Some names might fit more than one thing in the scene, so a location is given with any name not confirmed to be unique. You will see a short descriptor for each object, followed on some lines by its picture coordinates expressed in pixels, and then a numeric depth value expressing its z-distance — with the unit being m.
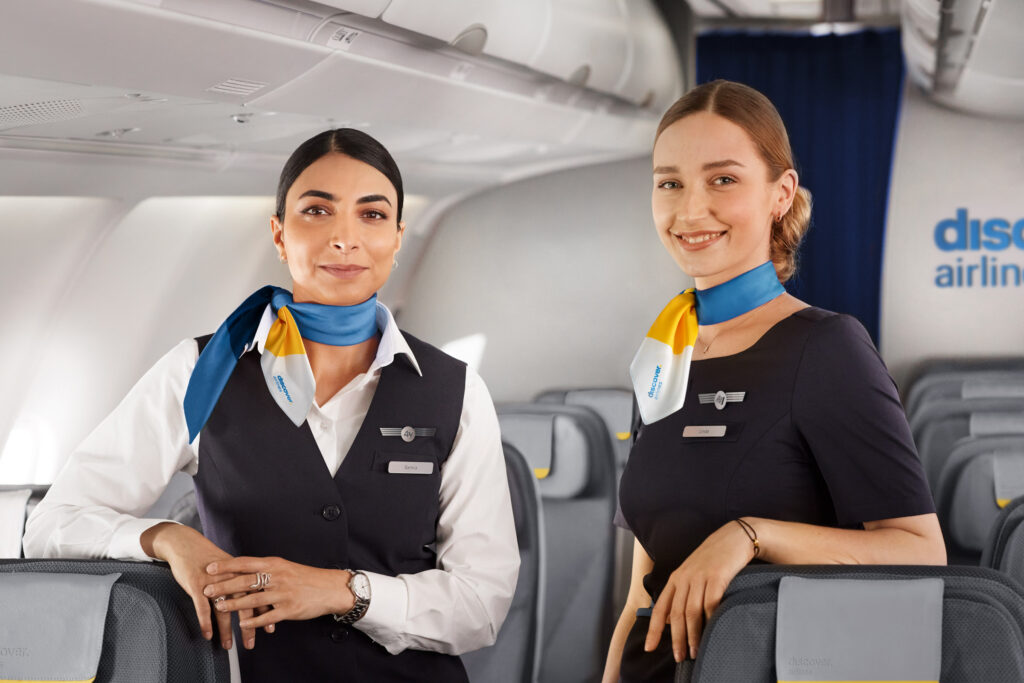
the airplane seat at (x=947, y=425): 4.73
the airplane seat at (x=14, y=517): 2.65
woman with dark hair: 1.86
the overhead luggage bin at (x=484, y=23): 3.04
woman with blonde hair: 1.56
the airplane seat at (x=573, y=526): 4.25
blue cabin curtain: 7.35
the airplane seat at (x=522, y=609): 3.02
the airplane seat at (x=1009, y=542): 2.34
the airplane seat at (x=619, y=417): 4.92
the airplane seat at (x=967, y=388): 6.30
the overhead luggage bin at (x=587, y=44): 4.19
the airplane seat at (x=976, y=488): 3.42
